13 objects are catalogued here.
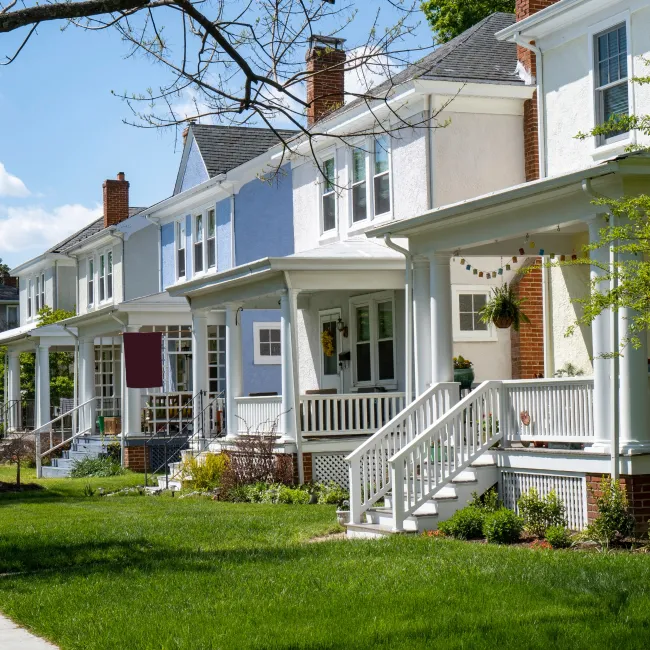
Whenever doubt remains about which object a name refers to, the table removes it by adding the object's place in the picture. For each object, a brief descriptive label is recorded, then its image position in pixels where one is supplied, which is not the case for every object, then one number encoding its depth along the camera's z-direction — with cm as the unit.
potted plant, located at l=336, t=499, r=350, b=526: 1421
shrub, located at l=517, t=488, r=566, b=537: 1252
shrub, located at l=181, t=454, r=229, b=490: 1977
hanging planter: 1680
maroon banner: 2247
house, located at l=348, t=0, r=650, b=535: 1184
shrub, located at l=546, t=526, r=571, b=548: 1167
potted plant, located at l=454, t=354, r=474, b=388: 1784
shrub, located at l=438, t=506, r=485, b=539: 1260
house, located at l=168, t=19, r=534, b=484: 1861
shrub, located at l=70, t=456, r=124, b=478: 2562
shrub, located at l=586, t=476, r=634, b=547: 1155
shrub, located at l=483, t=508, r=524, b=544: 1216
